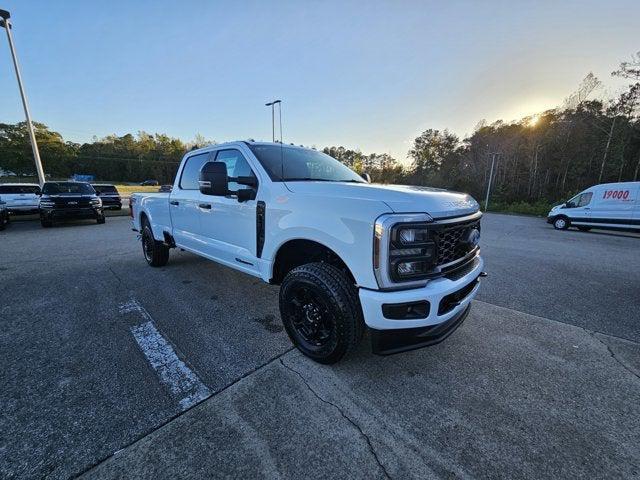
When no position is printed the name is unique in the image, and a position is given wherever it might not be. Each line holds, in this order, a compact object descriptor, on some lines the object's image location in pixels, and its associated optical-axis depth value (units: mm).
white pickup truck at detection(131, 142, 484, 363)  1995
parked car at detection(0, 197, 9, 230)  9370
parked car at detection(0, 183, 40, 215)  11617
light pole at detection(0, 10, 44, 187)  11188
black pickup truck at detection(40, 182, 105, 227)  9930
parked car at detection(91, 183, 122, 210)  15566
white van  10914
